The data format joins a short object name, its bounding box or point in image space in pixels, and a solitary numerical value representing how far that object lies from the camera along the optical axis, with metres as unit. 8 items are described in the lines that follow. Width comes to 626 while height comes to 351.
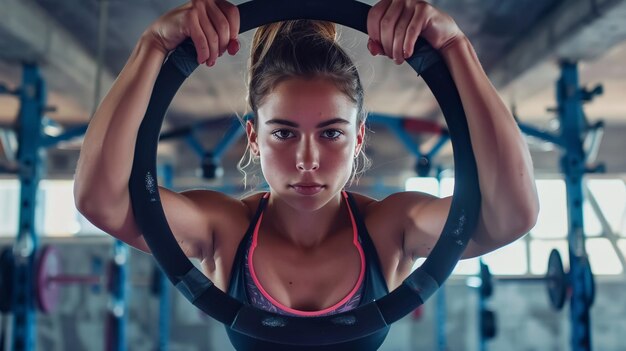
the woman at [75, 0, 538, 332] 0.94
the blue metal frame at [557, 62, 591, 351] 3.35
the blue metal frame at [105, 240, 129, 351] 3.84
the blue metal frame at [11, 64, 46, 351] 3.26
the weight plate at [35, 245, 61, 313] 3.49
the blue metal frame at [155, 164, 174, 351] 4.69
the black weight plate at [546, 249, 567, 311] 3.45
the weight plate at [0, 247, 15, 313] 3.27
